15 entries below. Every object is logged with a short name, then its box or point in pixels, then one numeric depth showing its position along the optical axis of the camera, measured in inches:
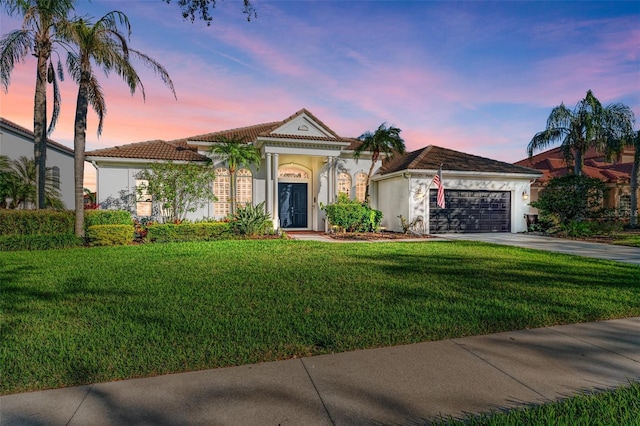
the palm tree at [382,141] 598.5
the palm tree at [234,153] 568.9
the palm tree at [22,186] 561.4
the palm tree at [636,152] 674.8
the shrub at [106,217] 474.0
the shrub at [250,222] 529.7
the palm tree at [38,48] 445.1
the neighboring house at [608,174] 886.9
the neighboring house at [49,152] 674.8
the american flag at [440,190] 591.5
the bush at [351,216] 575.8
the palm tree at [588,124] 665.0
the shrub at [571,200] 577.6
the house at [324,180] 587.8
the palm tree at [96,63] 423.5
